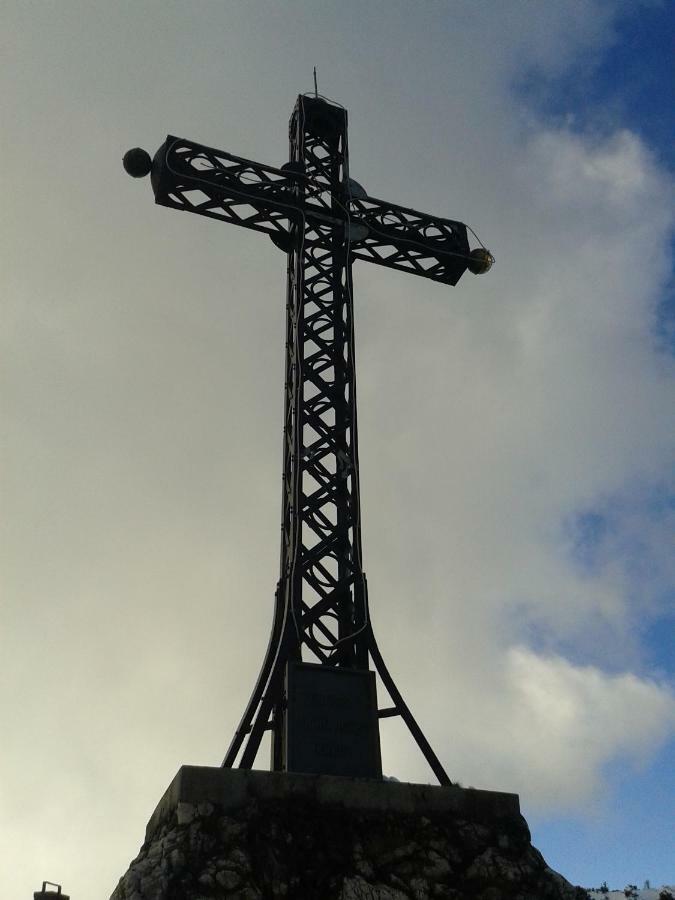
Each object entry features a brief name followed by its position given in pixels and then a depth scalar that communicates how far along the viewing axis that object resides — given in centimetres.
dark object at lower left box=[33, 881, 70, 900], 762
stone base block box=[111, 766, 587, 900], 699
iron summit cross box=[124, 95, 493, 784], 852
